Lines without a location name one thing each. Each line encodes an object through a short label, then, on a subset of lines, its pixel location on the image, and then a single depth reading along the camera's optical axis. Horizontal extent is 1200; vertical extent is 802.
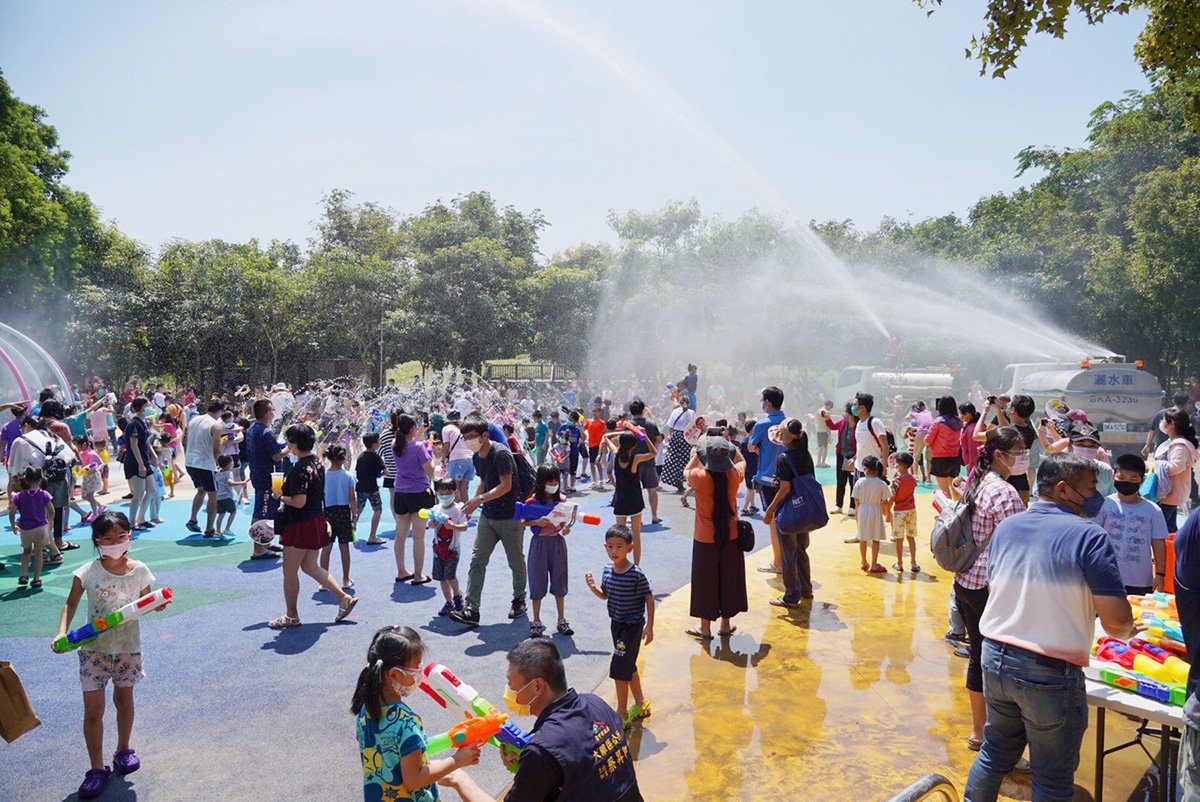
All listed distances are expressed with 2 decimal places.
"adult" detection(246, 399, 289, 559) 8.92
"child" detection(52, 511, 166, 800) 4.30
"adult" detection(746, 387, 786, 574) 8.79
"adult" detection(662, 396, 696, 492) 13.09
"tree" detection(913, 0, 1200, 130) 7.11
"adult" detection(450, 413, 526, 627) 6.84
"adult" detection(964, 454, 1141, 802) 3.34
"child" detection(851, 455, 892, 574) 8.63
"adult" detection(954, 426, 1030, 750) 4.43
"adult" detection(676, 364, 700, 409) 20.01
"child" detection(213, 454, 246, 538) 10.20
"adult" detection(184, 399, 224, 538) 10.02
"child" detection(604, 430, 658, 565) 8.17
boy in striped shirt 4.97
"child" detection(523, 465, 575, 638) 6.57
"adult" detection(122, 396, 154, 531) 9.94
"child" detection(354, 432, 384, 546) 9.20
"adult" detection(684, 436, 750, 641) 6.43
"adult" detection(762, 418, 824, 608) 7.38
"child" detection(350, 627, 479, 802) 2.97
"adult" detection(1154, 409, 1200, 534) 6.88
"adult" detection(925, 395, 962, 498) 10.48
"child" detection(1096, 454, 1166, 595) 5.52
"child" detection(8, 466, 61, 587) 7.75
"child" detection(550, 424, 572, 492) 14.23
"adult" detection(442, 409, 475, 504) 9.58
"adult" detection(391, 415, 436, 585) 7.88
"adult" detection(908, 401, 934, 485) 13.70
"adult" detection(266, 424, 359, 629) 6.63
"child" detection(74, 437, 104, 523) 10.65
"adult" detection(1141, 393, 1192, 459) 11.86
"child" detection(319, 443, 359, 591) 7.78
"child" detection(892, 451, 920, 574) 8.66
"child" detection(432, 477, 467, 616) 6.98
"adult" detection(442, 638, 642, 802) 2.56
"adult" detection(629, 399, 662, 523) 10.14
